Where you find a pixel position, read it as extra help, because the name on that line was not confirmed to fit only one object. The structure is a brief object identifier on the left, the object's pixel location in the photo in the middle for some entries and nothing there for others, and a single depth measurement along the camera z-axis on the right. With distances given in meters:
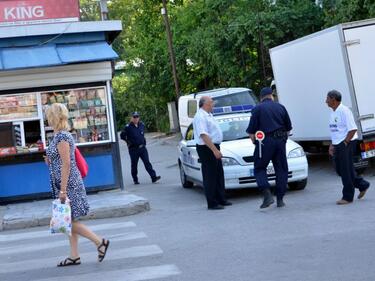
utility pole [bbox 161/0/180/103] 32.36
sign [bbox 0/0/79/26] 13.31
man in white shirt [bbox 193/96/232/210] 10.71
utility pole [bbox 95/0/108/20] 23.31
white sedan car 11.75
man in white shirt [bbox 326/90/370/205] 9.99
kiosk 12.77
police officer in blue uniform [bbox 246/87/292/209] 10.23
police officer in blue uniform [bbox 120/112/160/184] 16.45
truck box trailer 13.12
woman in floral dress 7.16
